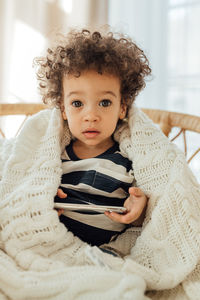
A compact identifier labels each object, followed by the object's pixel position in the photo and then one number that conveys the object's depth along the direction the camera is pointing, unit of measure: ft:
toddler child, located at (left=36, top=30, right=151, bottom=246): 2.79
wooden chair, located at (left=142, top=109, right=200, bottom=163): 3.59
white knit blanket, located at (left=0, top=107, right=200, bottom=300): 1.99
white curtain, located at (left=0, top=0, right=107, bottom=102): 5.67
